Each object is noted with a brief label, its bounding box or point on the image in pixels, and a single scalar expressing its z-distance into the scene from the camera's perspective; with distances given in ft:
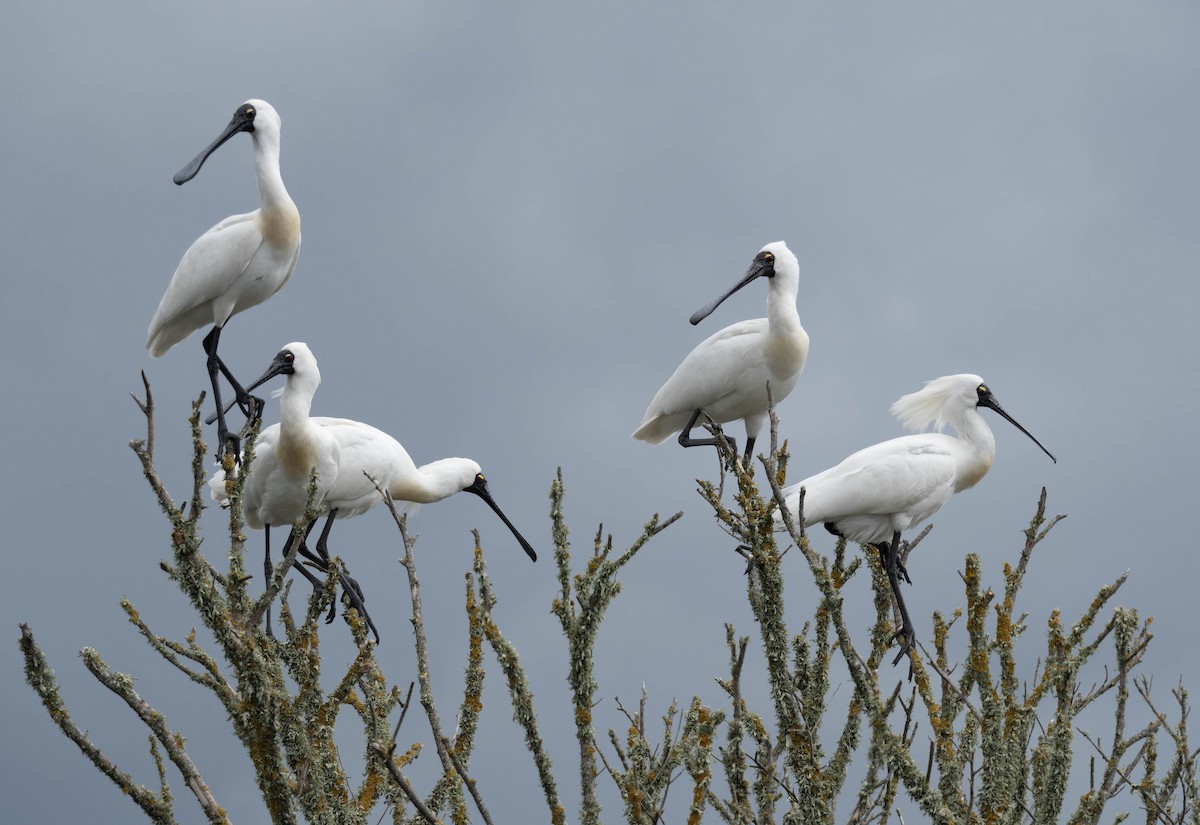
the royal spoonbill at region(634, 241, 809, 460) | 75.51
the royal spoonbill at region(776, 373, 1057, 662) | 64.80
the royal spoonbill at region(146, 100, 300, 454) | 69.26
